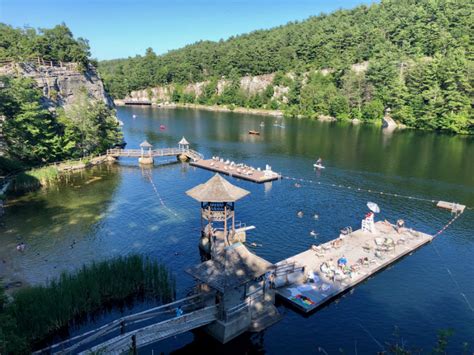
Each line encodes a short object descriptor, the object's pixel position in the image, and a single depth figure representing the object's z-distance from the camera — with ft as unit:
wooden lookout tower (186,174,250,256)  114.62
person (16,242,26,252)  117.50
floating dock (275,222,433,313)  97.91
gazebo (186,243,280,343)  81.46
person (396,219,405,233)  134.80
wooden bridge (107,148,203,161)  240.53
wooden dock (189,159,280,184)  202.90
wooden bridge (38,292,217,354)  71.36
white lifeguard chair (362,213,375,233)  133.08
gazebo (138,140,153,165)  237.04
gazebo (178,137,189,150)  252.62
